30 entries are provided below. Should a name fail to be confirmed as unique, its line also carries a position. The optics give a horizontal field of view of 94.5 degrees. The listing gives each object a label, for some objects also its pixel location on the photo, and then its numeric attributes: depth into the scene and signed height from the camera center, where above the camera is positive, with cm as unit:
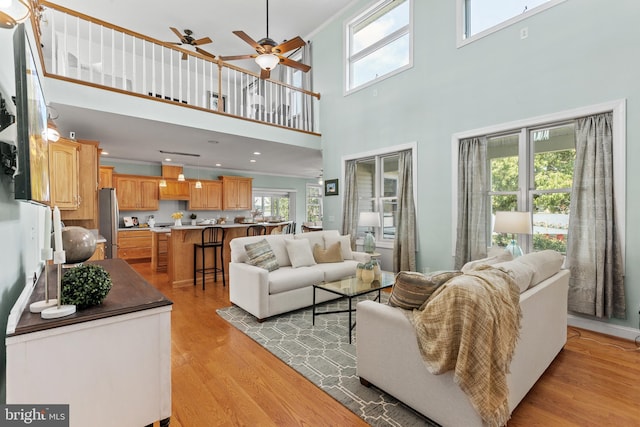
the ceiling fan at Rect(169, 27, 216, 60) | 471 +277
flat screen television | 135 +41
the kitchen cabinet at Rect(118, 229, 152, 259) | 746 -88
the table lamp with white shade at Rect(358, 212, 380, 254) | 488 -25
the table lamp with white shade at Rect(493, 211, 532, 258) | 319 -17
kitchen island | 512 -76
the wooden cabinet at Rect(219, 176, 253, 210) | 942 +54
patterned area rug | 192 -130
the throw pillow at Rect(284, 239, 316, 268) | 406 -61
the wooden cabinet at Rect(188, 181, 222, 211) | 878 +41
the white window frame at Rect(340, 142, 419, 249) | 484 +86
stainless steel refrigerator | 532 -16
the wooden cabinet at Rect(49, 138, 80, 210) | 354 +47
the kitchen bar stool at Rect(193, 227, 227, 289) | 524 -70
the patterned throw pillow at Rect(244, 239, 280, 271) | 374 -60
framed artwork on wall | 627 +47
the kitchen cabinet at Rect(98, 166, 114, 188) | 720 +83
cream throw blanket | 149 -68
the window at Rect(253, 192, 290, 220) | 1080 +20
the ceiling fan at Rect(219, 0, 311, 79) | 357 +199
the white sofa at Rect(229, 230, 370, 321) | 340 -88
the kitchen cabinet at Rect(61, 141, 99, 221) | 429 +40
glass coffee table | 298 -84
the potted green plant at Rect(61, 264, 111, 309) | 143 -38
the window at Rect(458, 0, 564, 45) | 364 +258
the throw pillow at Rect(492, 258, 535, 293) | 195 -43
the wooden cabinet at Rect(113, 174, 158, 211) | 768 +48
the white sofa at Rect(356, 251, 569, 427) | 167 -99
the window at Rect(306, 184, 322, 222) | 1192 +29
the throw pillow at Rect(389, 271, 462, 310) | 186 -50
